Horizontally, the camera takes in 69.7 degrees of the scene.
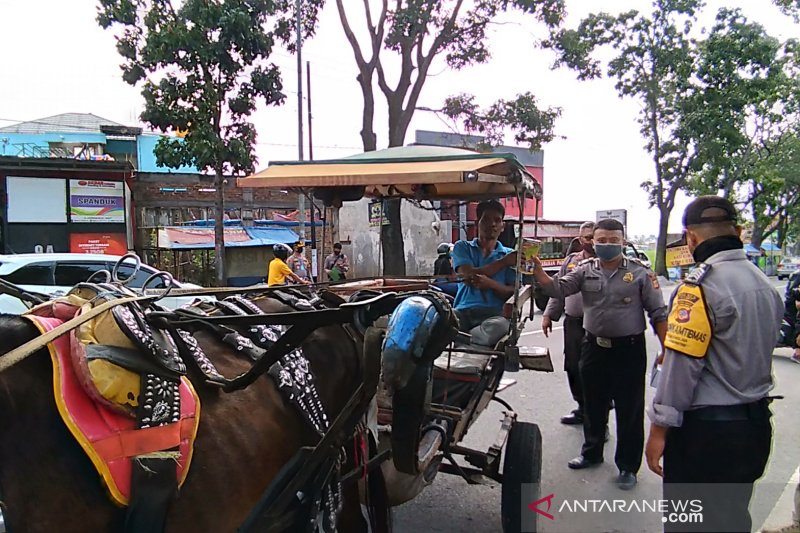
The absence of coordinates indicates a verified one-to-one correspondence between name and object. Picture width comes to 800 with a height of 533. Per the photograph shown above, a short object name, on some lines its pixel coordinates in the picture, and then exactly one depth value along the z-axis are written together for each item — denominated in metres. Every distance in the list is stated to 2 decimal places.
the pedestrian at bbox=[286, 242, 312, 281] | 11.38
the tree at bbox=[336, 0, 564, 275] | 12.51
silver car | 6.89
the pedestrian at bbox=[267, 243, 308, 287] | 8.41
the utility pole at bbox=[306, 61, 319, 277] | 17.38
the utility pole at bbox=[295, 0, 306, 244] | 12.95
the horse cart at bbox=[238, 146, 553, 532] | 1.95
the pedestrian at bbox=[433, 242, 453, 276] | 8.22
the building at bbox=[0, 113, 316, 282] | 15.56
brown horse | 1.40
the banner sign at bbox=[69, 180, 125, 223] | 16.03
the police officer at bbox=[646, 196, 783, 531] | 2.19
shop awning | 15.89
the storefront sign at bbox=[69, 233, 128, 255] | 16.12
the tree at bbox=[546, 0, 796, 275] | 19.53
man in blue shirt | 4.01
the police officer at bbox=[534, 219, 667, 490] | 3.95
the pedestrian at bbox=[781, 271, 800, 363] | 5.71
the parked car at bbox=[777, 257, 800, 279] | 33.25
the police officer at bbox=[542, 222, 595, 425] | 5.18
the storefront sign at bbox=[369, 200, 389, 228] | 4.71
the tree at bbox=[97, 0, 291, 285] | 10.73
